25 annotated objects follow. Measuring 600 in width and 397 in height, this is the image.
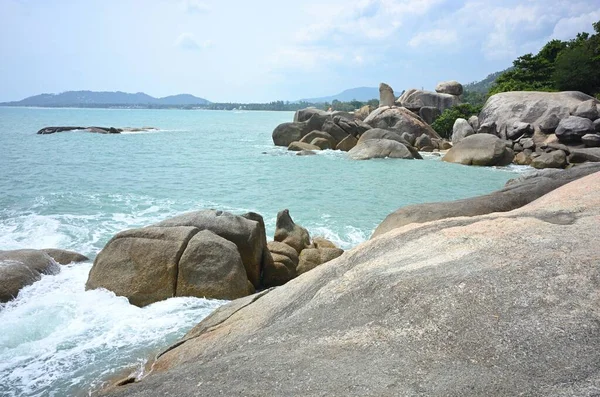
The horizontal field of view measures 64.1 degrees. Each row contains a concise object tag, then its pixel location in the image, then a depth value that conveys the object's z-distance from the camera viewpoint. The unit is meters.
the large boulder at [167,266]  8.34
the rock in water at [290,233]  11.53
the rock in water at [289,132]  40.91
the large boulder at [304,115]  44.77
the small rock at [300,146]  36.81
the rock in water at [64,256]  10.59
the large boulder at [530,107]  31.98
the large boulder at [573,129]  28.56
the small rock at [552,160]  26.17
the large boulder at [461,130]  37.19
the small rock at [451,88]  56.10
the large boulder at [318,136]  38.28
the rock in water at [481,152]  28.17
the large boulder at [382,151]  31.92
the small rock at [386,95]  55.59
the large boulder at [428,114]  47.56
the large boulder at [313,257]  10.56
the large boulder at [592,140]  28.11
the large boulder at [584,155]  25.25
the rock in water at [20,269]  8.37
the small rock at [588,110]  30.02
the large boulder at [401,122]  41.16
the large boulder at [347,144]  37.41
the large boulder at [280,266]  9.85
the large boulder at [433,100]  52.47
